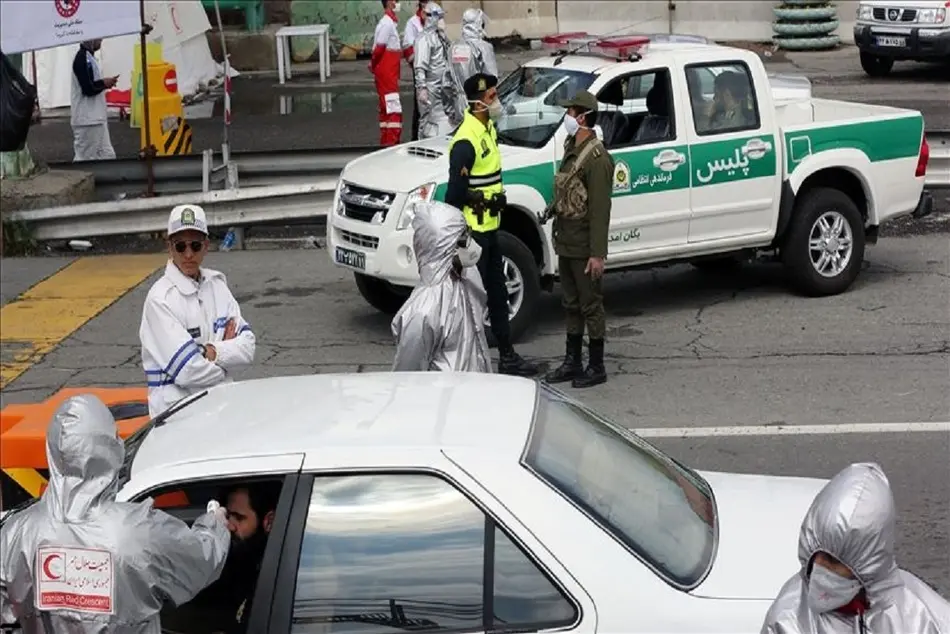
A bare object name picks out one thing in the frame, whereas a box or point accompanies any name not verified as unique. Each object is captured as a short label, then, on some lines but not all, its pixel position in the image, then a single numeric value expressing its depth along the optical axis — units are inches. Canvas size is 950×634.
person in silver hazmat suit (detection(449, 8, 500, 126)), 640.4
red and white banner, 559.5
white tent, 833.5
